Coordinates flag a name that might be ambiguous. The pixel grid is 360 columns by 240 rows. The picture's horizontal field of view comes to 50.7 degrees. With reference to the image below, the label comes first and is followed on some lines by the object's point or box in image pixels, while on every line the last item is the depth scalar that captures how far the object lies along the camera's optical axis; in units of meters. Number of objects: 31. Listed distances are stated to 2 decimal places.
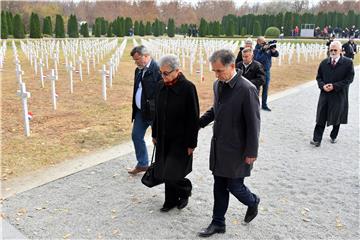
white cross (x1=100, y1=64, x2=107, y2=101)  9.34
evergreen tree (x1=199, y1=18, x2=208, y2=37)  48.50
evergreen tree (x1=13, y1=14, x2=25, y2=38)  32.89
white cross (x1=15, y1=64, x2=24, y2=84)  10.53
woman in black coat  3.57
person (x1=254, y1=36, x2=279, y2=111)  8.40
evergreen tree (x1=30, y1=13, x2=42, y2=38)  34.19
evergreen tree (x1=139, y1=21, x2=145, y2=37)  48.31
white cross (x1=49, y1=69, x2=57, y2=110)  8.33
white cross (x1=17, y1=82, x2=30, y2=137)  6.43
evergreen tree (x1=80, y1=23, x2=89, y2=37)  41.21
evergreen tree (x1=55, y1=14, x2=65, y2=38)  37.28
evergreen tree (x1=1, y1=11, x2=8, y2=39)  31.58
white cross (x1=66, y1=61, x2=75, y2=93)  10.45
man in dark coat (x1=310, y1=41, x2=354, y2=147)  6.12
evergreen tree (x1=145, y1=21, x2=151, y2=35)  49.62
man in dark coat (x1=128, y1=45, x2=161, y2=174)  4.44
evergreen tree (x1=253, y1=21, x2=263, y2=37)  50.38
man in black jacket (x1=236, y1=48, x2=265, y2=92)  6.75
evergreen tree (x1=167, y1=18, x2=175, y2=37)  49.91
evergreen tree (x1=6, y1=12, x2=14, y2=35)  33.34
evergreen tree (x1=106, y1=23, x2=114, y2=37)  44.41
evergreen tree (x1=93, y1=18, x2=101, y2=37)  42.91
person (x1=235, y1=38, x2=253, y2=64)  7.02
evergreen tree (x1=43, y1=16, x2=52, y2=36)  37.62
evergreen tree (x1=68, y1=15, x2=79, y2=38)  39.69
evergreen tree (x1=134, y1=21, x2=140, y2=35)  48.66
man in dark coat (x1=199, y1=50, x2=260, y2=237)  3.21
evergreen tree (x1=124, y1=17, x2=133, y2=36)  46.28
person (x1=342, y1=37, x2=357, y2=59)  14.67
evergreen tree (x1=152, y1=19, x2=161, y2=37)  49.44
